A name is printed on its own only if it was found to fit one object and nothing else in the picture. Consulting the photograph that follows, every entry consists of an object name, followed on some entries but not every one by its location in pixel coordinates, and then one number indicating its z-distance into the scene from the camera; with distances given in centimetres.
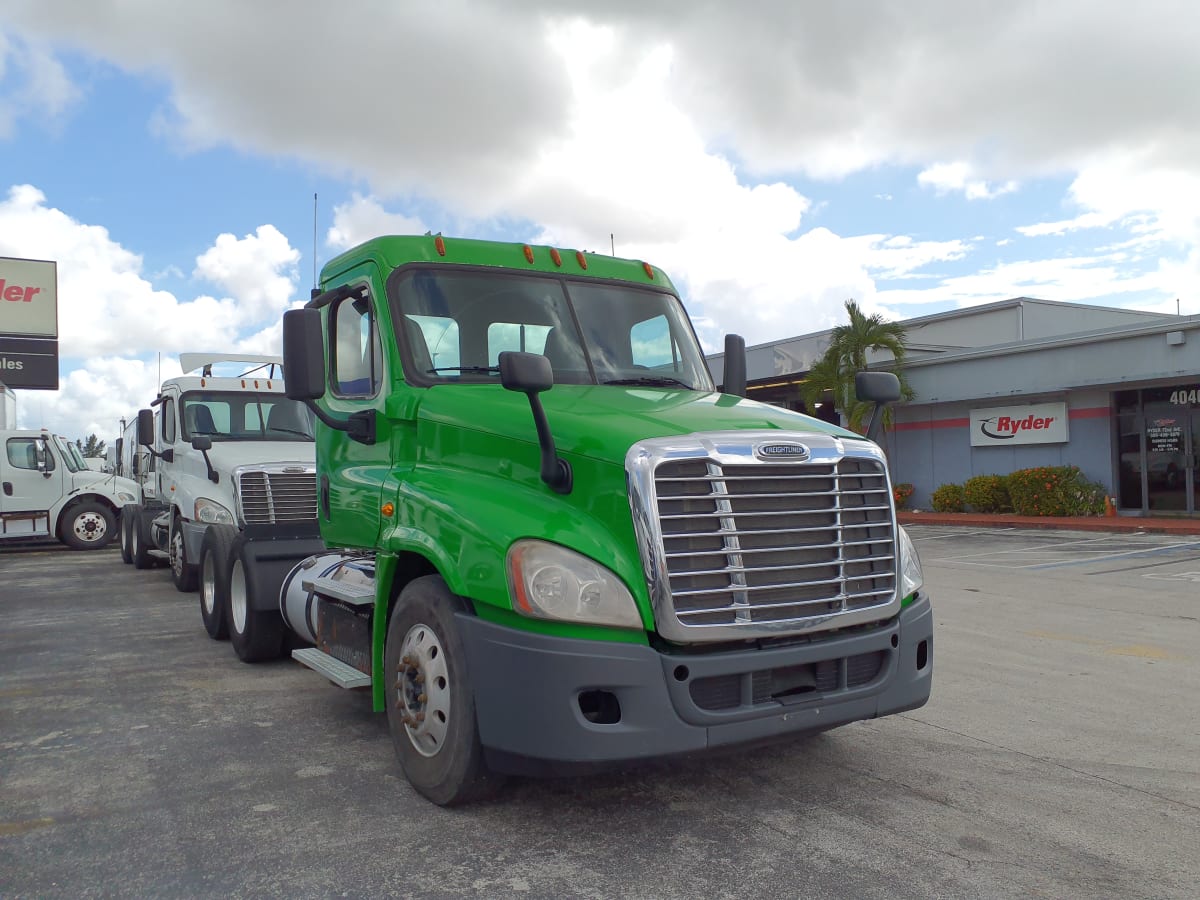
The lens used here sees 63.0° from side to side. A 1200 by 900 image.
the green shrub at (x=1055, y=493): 2230
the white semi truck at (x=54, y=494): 1812
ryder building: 2134
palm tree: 2622
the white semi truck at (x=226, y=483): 775
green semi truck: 364
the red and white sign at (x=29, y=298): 2953
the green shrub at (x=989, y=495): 2417
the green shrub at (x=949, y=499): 2555
